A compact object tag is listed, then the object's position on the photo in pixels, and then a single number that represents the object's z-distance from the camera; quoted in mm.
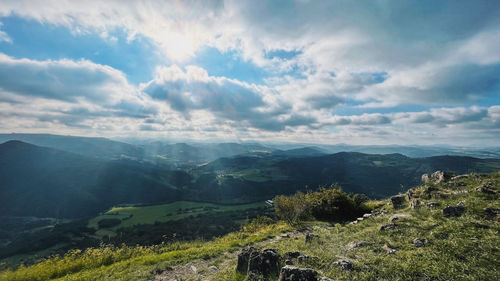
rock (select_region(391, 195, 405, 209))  16244
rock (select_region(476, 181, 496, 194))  11738
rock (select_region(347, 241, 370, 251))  9352
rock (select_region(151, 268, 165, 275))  10531
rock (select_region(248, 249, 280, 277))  7504
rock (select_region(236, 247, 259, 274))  8477
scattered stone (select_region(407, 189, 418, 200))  15652
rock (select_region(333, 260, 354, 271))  6828
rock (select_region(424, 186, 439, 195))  14844
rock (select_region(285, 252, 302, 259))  8497
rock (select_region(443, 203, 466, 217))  10188
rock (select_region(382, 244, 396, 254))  7957
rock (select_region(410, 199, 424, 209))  13295
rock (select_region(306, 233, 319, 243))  11805
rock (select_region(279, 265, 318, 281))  5944
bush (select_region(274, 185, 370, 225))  20562
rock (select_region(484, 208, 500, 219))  9078
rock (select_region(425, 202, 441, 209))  12188
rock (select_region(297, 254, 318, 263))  7871
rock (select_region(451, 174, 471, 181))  16094
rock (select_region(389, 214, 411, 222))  11998
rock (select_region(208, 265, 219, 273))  10337
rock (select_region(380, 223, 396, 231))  10777
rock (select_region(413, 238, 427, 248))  8088
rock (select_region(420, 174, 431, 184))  18983
